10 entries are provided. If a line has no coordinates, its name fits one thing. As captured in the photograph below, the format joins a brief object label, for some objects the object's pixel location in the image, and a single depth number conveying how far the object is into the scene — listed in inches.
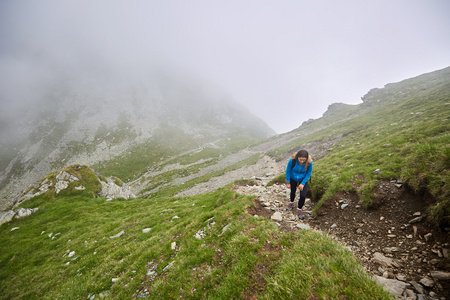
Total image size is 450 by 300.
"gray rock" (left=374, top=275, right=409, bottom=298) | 149.1
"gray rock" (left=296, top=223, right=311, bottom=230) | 292.0
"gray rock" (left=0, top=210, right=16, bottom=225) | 772.3
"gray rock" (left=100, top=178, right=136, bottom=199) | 1101.1
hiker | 347.9
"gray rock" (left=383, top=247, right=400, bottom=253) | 208.5
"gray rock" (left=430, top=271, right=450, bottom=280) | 145.9
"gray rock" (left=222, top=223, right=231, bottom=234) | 316.6
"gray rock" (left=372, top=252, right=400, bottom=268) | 187.0
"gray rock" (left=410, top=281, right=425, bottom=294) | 143.6
